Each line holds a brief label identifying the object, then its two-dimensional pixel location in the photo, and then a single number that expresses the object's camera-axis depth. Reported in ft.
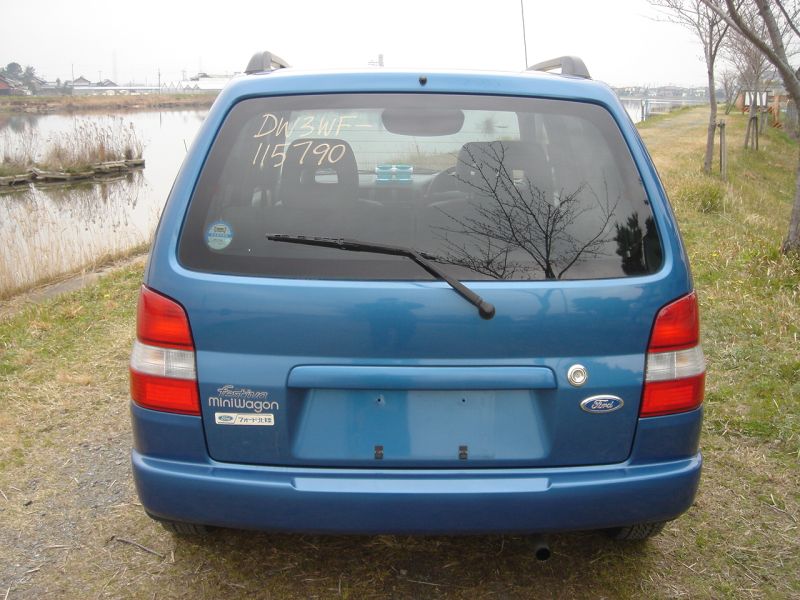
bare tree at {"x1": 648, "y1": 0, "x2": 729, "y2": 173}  48.65
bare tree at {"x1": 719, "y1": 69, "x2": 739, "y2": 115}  142.93
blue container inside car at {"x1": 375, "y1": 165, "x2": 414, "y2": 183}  8.61
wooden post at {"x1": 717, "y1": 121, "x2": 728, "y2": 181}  52.49
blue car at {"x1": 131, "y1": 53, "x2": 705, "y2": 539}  7.34
